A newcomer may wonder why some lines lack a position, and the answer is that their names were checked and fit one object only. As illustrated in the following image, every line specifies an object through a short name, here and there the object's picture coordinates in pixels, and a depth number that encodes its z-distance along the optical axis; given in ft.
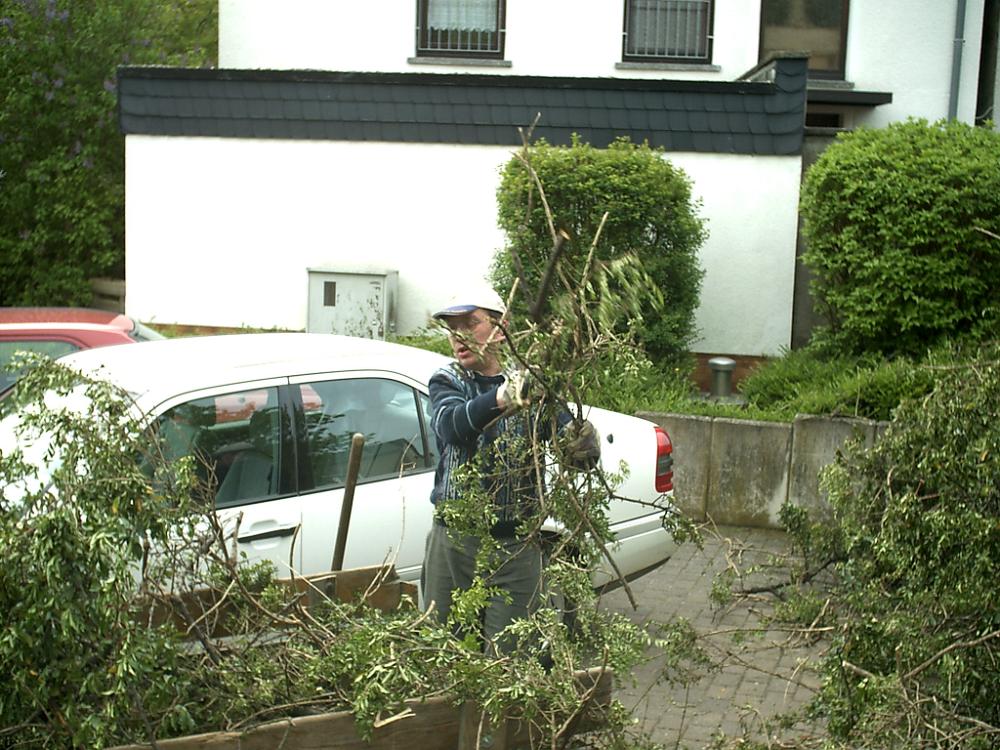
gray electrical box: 39.19
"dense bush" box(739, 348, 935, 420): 29.01
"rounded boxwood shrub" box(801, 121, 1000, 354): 31.07
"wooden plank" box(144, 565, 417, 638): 13.10
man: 12.82
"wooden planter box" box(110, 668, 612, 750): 11.50
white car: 17.71
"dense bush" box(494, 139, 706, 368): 33.60
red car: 24.27
